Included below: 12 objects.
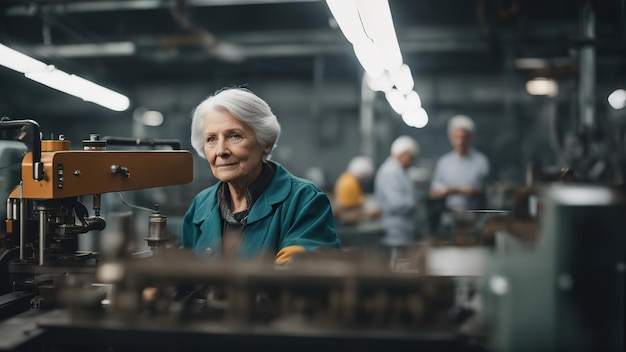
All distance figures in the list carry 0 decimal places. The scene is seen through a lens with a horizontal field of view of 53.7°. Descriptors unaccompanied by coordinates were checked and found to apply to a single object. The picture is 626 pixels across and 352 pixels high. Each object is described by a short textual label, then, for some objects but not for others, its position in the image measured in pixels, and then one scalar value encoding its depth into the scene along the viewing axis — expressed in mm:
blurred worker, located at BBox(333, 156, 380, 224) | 6766
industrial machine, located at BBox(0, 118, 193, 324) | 1819
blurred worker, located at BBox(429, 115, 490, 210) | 5610
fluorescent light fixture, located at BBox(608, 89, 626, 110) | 8086
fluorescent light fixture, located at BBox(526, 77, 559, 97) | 8469
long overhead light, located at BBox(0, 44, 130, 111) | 3305
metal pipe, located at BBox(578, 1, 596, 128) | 5785
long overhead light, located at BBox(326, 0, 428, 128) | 2408
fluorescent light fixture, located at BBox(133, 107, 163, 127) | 10531
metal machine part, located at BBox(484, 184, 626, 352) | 1128
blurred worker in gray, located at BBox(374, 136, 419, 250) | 5594
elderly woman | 2197
